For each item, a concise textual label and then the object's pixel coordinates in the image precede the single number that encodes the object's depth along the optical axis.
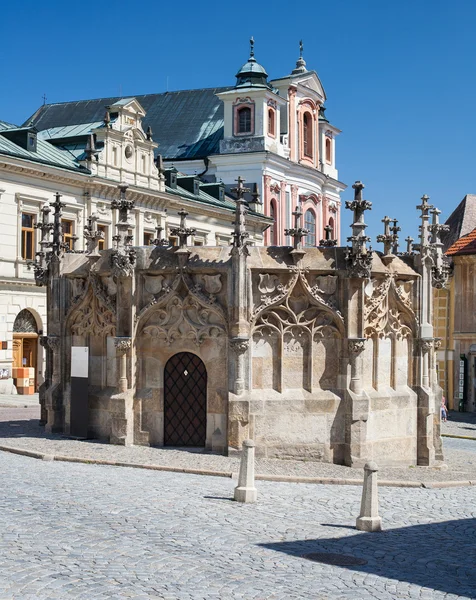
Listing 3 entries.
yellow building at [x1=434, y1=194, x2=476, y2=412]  47.25
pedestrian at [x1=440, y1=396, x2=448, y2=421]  38.79
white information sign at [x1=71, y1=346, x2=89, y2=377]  23.19
